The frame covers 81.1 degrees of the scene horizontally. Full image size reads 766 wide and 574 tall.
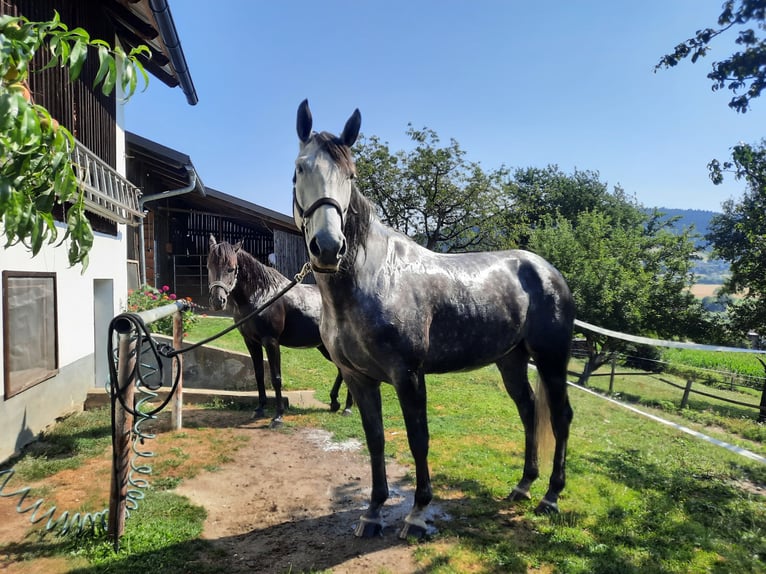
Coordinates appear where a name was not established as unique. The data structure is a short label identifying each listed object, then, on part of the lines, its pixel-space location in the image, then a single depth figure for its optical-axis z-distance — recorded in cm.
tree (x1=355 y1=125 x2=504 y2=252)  2439
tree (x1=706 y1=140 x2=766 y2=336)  1362
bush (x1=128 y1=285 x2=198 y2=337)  797
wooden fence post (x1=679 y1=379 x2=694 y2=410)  1105
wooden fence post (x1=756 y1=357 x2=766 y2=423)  1081
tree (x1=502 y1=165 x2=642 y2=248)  3906
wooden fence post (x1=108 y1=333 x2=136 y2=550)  269
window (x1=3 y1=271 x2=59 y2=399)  397
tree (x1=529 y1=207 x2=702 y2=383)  1728
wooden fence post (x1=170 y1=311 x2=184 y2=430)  505
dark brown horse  558
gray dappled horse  241
